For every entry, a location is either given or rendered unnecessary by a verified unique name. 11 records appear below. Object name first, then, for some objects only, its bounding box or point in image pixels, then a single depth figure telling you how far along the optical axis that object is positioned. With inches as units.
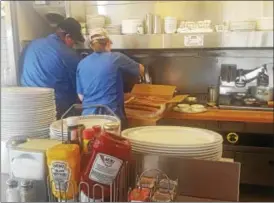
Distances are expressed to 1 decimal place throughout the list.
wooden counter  51.5
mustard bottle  19.1
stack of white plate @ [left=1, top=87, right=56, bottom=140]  25.9
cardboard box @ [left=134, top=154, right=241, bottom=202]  20.4
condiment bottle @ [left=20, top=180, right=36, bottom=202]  20.1
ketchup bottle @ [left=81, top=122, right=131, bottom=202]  18.2
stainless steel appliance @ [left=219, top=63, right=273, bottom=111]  54.2
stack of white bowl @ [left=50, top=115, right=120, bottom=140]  24.0
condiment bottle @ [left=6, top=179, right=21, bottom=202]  19.8
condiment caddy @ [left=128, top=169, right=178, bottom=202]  17.6
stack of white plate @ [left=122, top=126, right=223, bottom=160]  22.5
